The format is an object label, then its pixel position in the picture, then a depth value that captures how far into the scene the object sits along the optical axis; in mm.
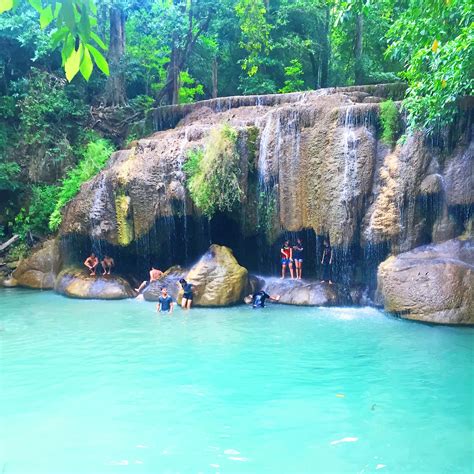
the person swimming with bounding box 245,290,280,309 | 12500
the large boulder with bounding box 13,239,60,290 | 15867
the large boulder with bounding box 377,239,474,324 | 10281
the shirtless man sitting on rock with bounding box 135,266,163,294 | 14469
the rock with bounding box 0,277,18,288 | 16172
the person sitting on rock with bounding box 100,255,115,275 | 15383
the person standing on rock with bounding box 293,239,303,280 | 14023
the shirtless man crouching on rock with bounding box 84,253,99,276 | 15172
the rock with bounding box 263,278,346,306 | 12577
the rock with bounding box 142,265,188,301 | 13680
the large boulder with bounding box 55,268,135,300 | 13962
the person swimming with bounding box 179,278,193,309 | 12578
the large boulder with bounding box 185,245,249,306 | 12766
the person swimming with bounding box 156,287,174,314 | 12023
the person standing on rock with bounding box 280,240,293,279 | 14148
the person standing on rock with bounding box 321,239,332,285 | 13453
